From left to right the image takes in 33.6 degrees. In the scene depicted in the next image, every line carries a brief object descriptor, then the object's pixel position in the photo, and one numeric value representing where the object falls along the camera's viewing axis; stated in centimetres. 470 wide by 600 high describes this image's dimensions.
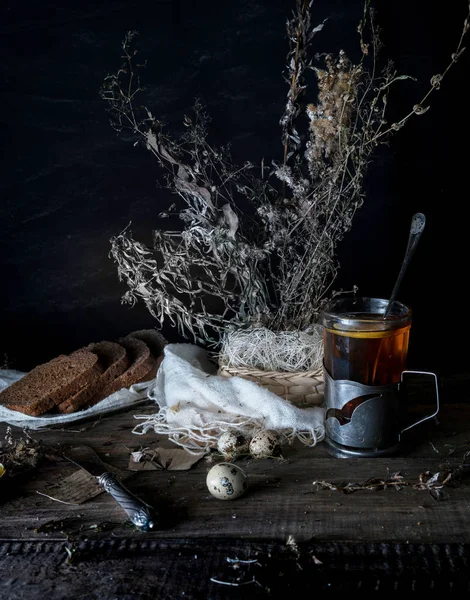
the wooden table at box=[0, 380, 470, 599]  52
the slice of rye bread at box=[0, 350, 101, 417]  79
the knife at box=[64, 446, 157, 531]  57
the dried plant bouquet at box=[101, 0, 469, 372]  73
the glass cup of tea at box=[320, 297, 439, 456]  64
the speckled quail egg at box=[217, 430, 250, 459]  68
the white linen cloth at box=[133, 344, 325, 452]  70
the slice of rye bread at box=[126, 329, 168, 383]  90
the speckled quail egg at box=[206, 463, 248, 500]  60
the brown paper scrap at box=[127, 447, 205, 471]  67
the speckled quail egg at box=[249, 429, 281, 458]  67
